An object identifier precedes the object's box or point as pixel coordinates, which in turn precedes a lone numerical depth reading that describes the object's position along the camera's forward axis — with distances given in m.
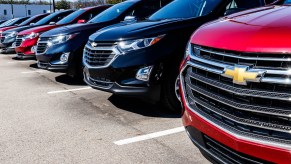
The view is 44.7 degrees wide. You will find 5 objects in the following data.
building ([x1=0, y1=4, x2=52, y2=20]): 82.06
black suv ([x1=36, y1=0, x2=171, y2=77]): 7.04
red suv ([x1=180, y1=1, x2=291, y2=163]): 1.95
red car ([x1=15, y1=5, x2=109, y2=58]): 10.30
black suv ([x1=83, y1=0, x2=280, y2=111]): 4.48
